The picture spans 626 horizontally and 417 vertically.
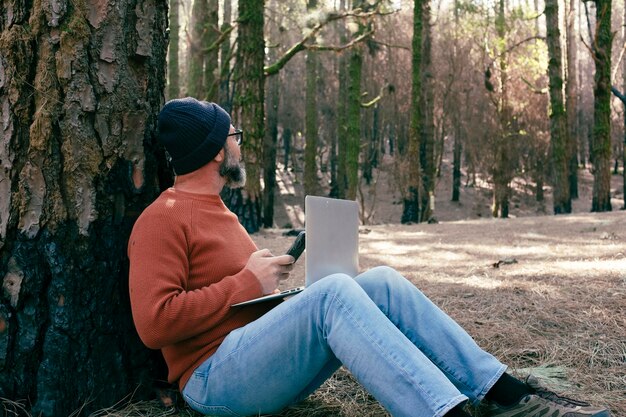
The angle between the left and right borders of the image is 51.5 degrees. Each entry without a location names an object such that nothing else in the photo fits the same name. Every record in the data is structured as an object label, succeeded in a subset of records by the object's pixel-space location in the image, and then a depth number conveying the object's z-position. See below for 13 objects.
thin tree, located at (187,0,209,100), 13.45
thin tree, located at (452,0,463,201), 27.04
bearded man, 2.01
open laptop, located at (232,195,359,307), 2.26
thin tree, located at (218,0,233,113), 12.85
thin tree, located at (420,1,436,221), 17.55
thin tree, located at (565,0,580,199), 21.69
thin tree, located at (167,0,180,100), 14.43
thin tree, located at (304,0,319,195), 18.55
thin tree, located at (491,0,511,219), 20.85
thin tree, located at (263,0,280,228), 15.42
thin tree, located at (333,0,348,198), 21.28
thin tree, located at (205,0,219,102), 13.12
